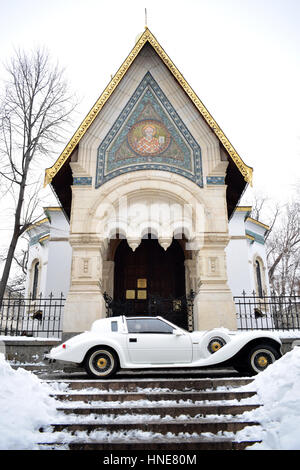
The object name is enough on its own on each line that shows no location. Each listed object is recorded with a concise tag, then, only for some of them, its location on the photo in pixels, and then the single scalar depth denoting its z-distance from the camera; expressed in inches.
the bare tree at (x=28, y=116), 539.5
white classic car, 283.9
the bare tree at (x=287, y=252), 1198.3
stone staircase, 173.6
